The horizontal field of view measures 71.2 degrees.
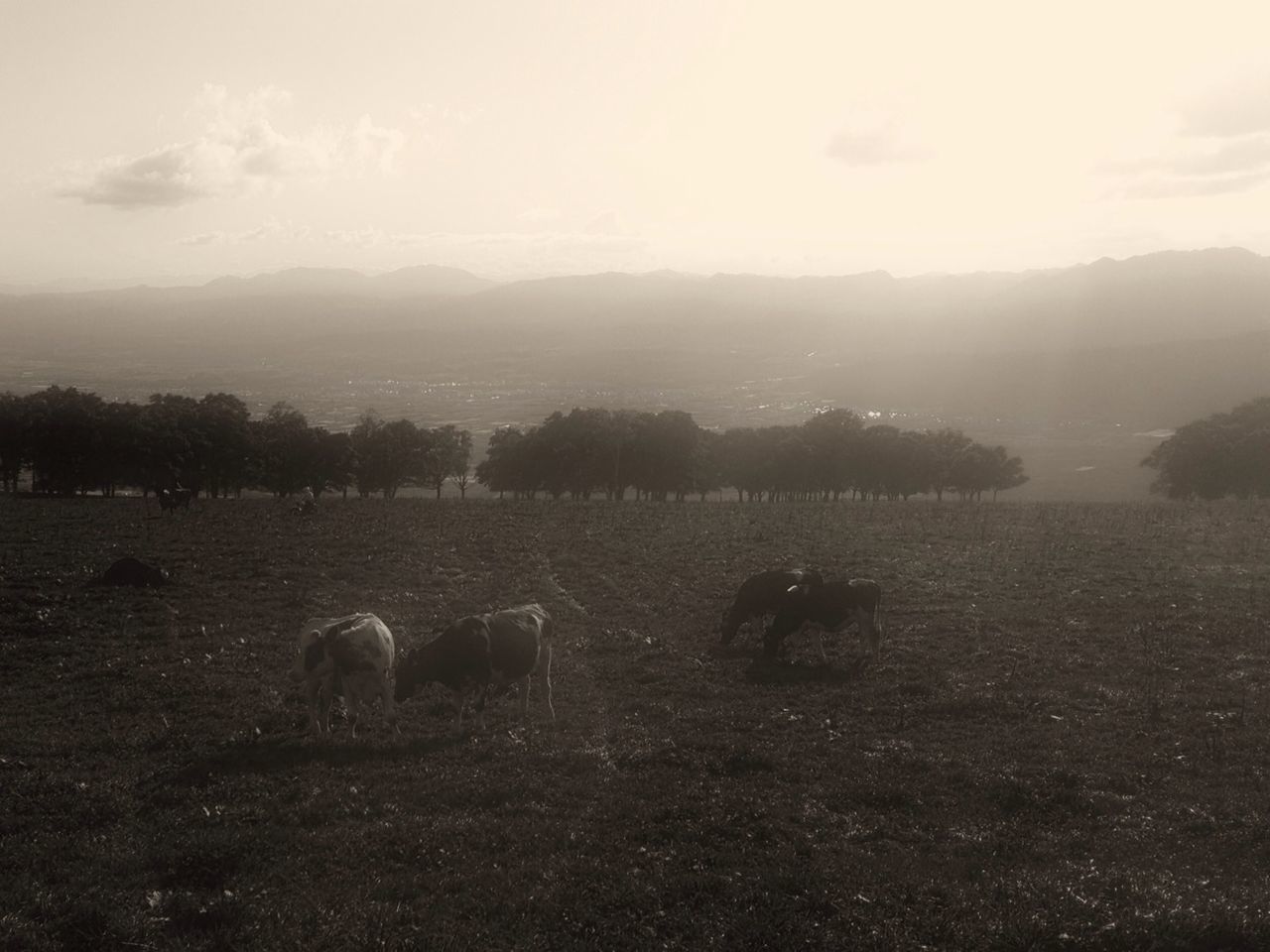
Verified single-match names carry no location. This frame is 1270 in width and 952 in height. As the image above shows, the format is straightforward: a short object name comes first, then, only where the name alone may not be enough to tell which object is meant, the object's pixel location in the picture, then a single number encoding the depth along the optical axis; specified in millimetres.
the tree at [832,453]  107750
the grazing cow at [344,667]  18484
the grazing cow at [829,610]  24203
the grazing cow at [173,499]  53969
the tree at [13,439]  93438
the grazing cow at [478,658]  19016
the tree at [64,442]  93125
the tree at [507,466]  109000
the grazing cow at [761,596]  25969
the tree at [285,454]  100312
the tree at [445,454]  112500
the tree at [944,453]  108812
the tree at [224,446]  94062
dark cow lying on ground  29531
